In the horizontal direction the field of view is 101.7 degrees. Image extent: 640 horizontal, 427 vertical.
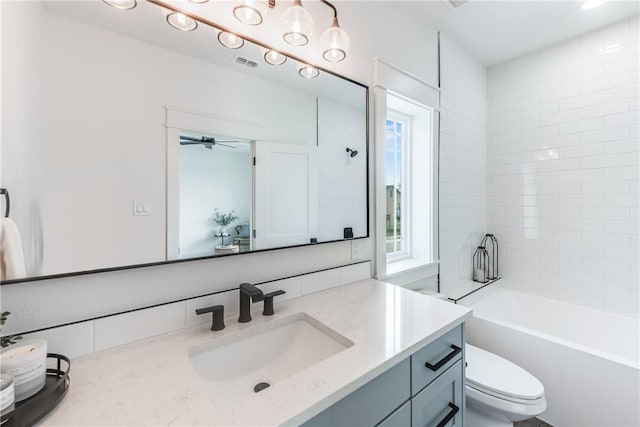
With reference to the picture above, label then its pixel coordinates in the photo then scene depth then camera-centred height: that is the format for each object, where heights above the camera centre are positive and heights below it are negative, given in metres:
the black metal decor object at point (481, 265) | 2.42 -0.49
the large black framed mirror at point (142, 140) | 0.71 +0.26
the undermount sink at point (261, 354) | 0.81 -0.48
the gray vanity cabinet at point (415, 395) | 0.66 -0.54
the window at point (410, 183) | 1.99 +0.25
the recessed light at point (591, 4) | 1.72 +1.40
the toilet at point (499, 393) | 1.23 -0.87
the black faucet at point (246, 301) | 0.95 -0.32
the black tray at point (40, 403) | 0.49 -0.37
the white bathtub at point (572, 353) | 1.39 -0.91
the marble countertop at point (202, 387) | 0.53 -0.40
